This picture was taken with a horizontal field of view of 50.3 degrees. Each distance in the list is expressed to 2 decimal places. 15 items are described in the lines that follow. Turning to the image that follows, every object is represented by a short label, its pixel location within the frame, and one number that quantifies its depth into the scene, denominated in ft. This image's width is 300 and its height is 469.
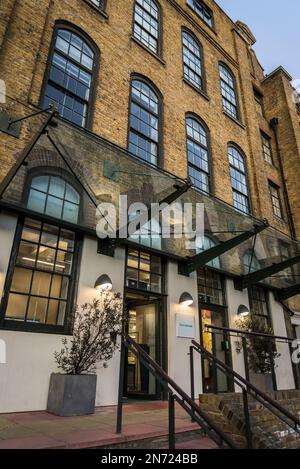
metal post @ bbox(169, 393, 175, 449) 9.62
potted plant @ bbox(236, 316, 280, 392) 26.32
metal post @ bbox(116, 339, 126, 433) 11.49
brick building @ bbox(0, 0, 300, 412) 18.07
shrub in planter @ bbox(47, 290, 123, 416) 14.89
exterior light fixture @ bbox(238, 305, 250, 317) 29.51
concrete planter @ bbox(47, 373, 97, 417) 14.66
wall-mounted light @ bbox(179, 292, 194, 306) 25.04
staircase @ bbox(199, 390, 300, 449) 13.62
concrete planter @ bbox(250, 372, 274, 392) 25.53
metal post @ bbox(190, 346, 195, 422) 16.50
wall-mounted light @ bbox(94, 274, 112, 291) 20.21
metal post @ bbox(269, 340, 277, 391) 21.27
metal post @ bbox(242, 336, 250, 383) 19.07
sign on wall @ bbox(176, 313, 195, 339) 23.90
